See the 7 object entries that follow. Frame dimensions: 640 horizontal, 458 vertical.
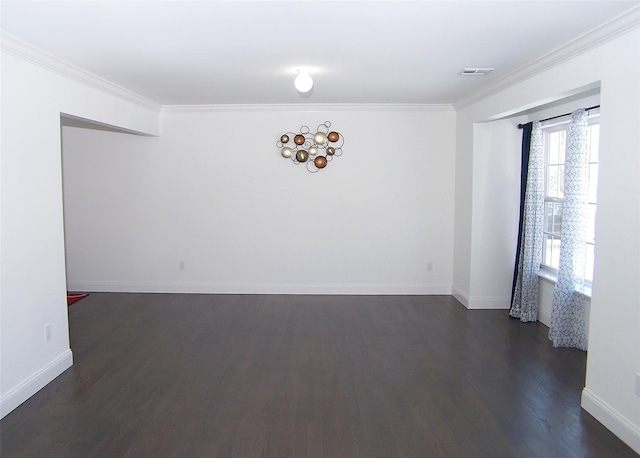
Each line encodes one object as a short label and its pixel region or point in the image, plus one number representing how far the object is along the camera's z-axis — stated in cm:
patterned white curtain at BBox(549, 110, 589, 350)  421
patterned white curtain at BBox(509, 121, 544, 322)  493
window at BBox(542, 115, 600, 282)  490
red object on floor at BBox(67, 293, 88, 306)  582
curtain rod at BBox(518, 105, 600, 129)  406
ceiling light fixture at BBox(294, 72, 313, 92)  378
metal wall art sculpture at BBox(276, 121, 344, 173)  602
